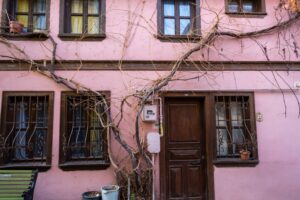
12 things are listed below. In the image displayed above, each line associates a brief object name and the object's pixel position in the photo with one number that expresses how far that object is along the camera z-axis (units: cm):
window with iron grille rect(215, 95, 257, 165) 639
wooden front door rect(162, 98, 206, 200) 632
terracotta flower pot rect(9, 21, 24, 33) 612
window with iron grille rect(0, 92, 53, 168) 596
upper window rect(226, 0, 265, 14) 678
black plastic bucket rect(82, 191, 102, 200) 546
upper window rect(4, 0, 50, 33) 640
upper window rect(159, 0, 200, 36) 664
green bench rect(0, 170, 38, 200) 513
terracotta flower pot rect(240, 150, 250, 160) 626
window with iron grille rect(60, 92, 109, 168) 608
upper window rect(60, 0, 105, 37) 646
